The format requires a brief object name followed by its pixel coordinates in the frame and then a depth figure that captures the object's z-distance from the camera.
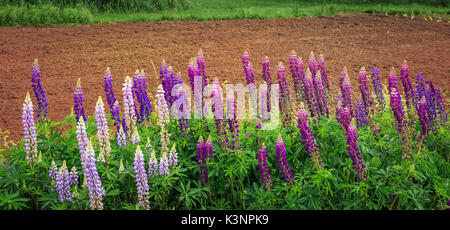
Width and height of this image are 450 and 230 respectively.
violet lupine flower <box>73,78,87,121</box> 4.22
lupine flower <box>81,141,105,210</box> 3.39
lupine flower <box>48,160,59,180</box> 3.68
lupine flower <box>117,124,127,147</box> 4.08
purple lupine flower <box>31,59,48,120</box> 4.57
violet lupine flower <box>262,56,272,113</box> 4.62
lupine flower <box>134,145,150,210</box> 3.47
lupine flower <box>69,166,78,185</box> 3.67
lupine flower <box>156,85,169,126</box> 4.05
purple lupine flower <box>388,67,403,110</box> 4.65
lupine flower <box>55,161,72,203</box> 3.55
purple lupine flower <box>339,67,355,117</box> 4.64
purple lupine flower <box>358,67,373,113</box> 4.79
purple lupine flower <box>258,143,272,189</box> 3.71
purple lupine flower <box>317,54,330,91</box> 5.04
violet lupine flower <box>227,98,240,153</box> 4.07
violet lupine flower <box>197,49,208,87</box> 4.41
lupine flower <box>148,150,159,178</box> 3.61
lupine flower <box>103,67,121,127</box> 4.37
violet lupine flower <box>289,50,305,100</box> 4.68
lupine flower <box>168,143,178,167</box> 3.76
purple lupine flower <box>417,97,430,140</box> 4.16
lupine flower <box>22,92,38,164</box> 3.72
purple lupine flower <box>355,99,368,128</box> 4.81
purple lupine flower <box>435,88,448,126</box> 4.89
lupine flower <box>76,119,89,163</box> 3.55
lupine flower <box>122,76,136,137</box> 4.12
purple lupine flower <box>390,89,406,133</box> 4.04
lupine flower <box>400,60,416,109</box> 4.79
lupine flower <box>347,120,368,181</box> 3.66
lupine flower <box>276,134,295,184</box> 3.61
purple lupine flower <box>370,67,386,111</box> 5.38
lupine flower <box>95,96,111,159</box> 3.74
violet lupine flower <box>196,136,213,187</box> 3.78
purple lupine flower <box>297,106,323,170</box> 3.74
